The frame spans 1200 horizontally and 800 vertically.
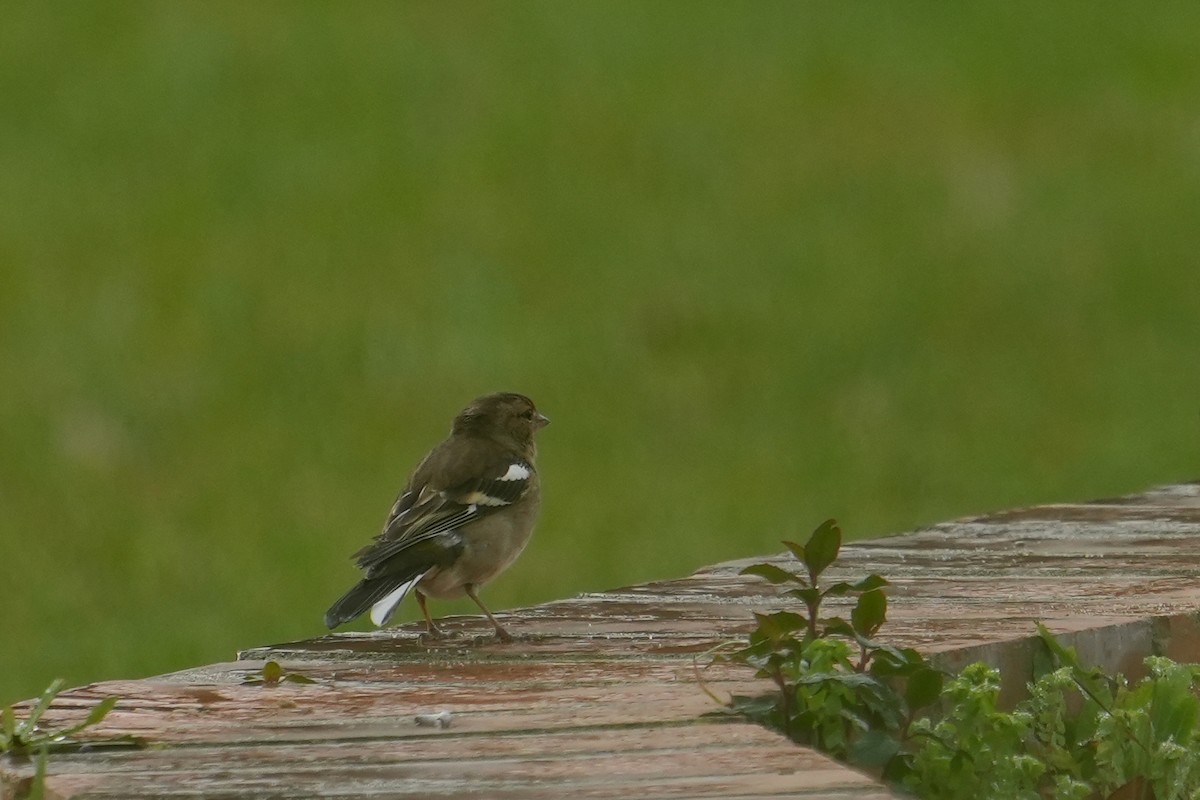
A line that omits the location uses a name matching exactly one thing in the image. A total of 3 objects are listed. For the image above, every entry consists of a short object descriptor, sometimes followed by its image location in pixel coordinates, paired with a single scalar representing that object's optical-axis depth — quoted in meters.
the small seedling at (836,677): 7.27
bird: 10.81
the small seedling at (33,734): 7.00
